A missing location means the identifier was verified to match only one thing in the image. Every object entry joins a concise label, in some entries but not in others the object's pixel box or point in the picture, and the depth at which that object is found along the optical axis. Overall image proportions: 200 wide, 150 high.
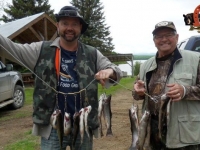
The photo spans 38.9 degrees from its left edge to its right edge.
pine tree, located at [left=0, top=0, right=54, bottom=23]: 34.00
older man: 3.38
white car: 9.53
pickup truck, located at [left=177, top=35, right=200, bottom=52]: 6.02
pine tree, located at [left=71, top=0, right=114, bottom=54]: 40.41
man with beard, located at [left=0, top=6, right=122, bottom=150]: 3.49
